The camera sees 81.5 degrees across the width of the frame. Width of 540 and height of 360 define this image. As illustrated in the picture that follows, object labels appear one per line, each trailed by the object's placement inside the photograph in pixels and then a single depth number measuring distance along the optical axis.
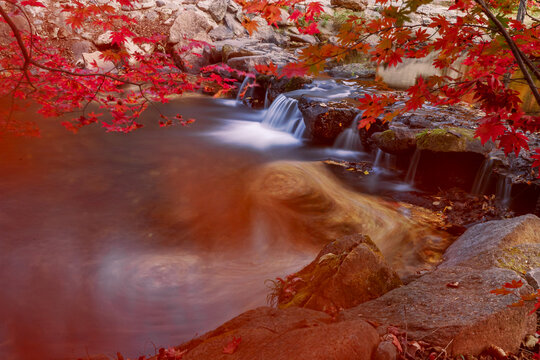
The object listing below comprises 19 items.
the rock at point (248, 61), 13.57
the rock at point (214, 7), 18.48
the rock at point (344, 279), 3.05
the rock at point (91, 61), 14.27
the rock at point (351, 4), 22.64
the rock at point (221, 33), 17.88
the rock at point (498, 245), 3.39
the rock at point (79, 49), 15.14
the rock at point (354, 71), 14.12
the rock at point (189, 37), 16.28
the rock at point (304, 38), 19.55
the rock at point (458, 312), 2.21
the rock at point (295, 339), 1.76
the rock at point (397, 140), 7.27
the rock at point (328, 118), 9.10
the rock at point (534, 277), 2.76
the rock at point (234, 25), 18.89
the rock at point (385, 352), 1.84
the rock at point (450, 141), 6.41
